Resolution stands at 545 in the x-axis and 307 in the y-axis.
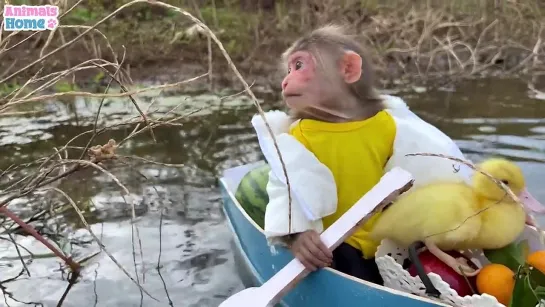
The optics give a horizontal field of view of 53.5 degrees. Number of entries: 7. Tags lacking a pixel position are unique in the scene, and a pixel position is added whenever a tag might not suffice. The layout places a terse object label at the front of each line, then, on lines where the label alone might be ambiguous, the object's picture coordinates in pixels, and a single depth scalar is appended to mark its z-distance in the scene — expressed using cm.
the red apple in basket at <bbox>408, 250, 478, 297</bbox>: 49
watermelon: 68
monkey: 55
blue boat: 47
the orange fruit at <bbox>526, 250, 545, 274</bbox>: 43
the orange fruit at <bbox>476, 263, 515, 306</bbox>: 46
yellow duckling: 48
